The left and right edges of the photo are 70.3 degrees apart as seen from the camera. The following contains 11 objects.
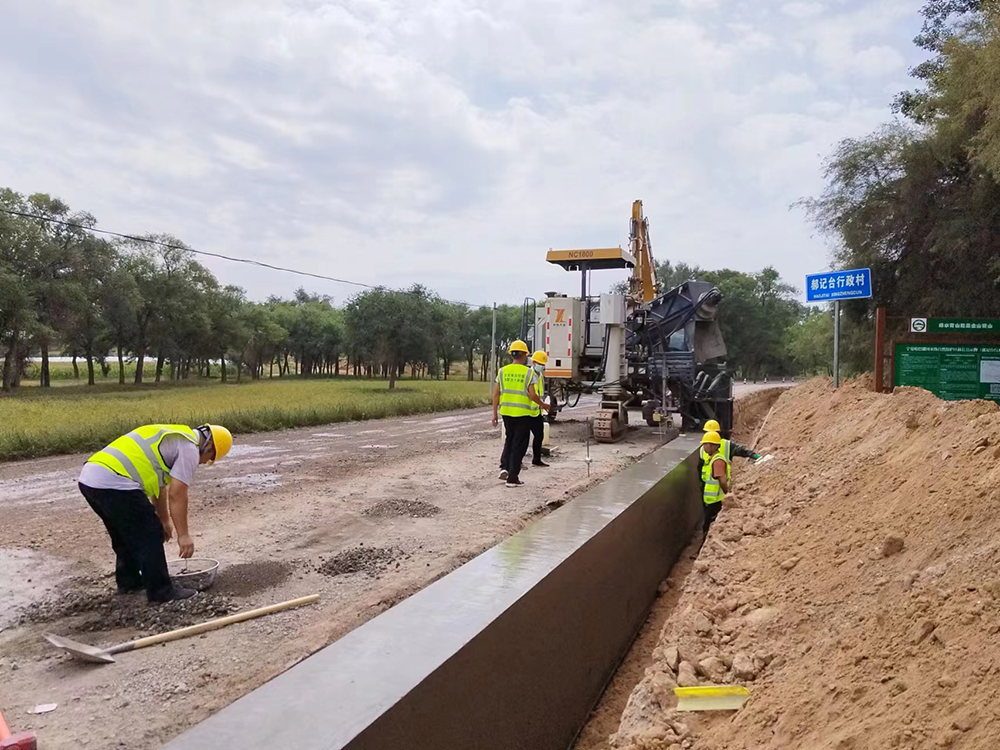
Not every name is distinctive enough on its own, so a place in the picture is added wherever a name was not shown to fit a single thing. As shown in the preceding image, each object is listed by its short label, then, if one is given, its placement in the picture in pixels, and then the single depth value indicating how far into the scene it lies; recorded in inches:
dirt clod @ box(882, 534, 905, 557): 155.7
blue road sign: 404.2
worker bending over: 172.6
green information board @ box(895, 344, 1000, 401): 400.8
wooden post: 412.1
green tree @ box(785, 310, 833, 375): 869.8
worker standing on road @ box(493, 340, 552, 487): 342.6
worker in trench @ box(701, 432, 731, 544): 297.0
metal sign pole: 431.3
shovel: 143.6
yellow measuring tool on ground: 137.4
